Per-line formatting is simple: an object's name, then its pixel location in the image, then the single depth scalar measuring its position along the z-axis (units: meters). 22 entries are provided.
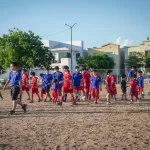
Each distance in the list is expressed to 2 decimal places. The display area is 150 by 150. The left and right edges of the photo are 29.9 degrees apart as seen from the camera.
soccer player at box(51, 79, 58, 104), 14.34
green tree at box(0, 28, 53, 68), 36.03
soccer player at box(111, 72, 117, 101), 15.00
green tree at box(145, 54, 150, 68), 53.49
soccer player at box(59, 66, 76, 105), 13.45
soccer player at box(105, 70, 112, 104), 14.28
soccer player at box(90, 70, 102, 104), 14.26
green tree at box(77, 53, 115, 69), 51.47
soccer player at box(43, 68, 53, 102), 15.75
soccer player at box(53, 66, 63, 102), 15.16
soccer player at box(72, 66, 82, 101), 15.08
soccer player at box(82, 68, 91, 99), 15.85
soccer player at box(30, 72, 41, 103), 15.57
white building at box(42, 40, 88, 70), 55.91
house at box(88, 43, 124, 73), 63.66
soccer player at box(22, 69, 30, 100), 15.80
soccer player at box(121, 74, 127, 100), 16.09
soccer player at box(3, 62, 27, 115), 10.35
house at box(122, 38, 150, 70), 61.19
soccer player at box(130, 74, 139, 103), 14.50
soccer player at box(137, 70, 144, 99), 16.39
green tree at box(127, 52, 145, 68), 55.00
